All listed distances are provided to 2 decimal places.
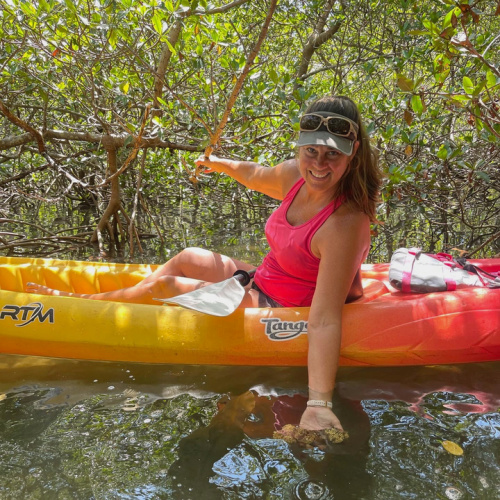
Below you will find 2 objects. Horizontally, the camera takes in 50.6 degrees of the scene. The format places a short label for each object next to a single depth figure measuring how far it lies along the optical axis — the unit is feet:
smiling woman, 6.40
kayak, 7.93
